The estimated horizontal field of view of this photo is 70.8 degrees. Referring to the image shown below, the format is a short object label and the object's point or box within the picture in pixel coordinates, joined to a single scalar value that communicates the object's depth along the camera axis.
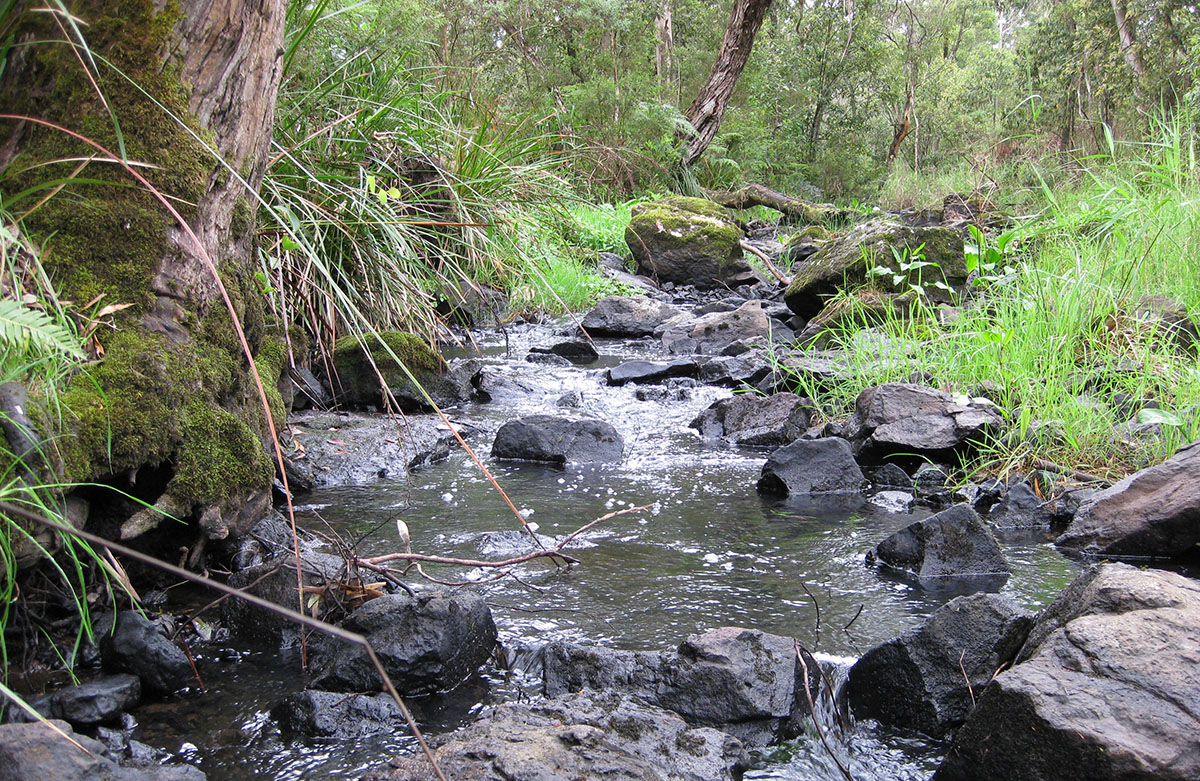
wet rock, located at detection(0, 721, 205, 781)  1.46
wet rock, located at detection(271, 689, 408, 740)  1.88
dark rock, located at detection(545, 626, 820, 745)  1.94
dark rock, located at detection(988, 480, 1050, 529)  3.31
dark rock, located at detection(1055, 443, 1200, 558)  2.76
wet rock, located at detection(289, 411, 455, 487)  3.74
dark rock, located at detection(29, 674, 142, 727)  1.82
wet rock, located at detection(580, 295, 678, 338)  7.69
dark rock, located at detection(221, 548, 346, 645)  2.29
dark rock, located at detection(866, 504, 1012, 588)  2.79
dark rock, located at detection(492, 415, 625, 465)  4.11
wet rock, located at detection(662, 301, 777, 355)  6.72
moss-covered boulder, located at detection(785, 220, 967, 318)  6.41
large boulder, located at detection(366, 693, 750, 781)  1.57
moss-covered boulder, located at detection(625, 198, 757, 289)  9.69
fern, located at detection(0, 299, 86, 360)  1.66
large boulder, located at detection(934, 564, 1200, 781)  1.44
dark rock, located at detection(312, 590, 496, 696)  2.05
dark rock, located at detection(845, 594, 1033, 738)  1.98
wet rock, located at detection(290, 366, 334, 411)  4.39
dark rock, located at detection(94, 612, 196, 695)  1.99
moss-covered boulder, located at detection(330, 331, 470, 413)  4.57
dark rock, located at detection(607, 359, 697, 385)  5.69
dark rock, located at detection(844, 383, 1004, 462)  3.78
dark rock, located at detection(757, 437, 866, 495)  3.67
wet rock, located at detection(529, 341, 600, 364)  6.52
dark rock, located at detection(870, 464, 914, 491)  3.77
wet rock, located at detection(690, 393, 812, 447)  4.50
